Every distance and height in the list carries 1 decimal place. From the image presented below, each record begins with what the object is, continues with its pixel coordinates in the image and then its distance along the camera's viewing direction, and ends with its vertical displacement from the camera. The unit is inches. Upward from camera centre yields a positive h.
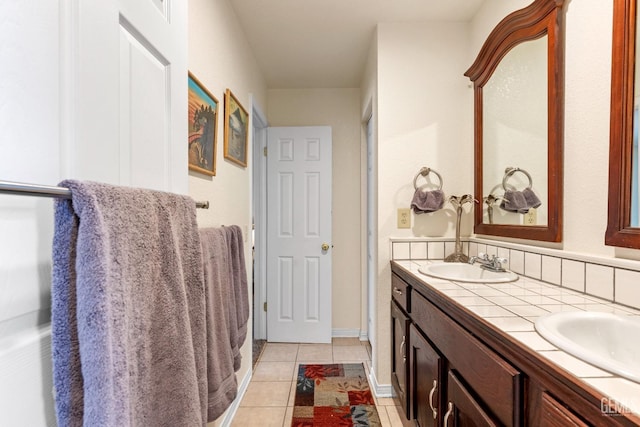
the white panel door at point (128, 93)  20.0 +9.4
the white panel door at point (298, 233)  118.5 -9.1
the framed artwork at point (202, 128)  51.6 +15.0
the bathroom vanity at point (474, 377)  22.3 -16.9
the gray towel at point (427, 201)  77.4 +2.3
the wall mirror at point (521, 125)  52.2 +17.2
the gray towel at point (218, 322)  41.5 -16.9
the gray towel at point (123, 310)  16.6 -6.4
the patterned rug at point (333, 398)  73.0 -49.9
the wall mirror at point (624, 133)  37.8 +9.8
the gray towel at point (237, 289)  53.6 -15.0
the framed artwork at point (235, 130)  70.2 +20.1
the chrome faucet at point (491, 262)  60.6 -10.6
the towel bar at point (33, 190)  13.1 +0.9
